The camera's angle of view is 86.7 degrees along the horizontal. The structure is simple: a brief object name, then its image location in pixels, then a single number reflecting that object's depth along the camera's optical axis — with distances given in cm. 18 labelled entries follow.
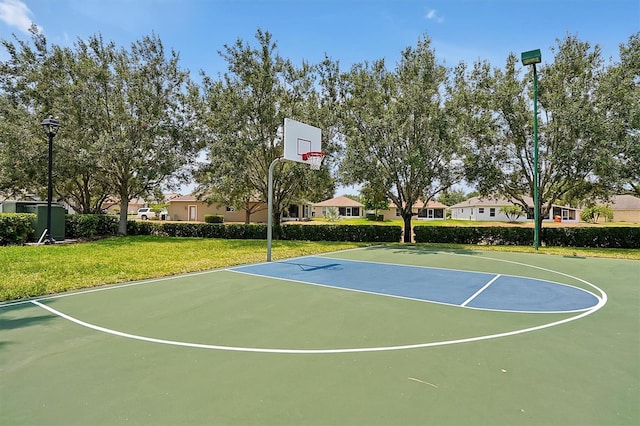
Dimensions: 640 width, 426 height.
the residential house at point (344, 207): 5153
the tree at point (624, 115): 1395
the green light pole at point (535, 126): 1352
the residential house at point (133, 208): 5847
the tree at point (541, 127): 1481
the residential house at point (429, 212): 5038
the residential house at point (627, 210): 4381
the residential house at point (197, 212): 3541
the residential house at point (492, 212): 4338
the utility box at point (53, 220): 1466
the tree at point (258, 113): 1758
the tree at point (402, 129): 1619
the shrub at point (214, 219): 3241
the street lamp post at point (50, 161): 1300
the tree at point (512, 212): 3986
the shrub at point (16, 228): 1324
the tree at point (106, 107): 1656
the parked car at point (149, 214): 4106
